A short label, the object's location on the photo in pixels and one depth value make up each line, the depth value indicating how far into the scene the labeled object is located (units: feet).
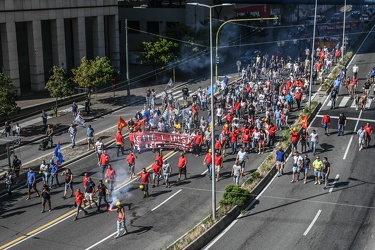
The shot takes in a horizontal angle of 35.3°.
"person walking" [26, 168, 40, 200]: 97.56
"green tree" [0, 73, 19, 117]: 133.18
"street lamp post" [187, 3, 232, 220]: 83.25
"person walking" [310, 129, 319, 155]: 110.57
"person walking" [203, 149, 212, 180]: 99.83
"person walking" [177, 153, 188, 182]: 99.55
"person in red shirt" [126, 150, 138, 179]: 102.47
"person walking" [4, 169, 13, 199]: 97.86
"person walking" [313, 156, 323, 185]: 95.74
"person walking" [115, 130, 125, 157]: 114.23
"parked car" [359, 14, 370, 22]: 298.88
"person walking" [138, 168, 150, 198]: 93.86
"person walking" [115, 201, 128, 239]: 79.82
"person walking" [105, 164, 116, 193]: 94.60
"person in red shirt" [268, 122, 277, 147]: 116.26
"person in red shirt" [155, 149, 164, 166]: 99.34
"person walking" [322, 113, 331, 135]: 121.49
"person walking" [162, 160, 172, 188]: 98.10
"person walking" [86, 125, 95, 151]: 120.67
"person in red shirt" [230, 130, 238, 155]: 112.93
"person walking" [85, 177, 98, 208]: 91.30
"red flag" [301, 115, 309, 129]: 118.01
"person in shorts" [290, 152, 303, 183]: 98.07
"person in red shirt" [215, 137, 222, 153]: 107.96
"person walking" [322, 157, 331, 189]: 94.89
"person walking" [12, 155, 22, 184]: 106.32
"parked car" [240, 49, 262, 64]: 209.45
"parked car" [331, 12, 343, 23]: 292.65
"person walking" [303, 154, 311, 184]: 97.41
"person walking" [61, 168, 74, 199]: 96.22
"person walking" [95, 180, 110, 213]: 90.07
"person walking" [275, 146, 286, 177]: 99.96
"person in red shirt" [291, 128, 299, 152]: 110.01
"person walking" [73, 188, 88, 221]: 87.20
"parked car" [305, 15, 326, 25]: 305.04
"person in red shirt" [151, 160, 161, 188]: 98.78
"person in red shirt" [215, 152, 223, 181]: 100.22
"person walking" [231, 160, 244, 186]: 96.43
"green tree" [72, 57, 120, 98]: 159.43
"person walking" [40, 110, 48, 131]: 139.95
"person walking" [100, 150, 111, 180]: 103.65
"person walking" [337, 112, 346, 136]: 118.86
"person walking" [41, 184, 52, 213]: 90.02
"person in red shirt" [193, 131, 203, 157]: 113.19
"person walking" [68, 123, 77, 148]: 123.65
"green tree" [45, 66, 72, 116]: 152.05
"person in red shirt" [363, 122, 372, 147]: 112.27
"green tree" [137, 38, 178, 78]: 188.14
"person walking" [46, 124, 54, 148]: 126.50
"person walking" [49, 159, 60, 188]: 101.71
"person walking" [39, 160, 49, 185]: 100.83
